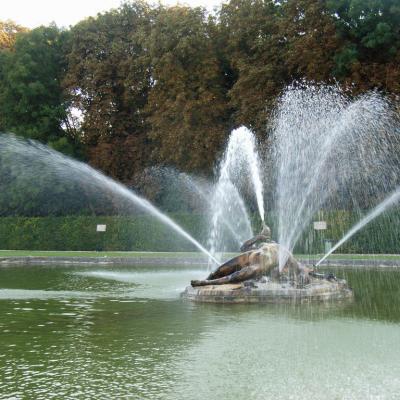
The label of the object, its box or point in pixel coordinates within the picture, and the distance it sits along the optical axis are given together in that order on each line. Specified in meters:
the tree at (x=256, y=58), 38.41
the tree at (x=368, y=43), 34.84
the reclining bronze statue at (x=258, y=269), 16.88
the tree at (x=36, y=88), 48.56
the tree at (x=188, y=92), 40.62
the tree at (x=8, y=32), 56.03
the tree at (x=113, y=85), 45.81
